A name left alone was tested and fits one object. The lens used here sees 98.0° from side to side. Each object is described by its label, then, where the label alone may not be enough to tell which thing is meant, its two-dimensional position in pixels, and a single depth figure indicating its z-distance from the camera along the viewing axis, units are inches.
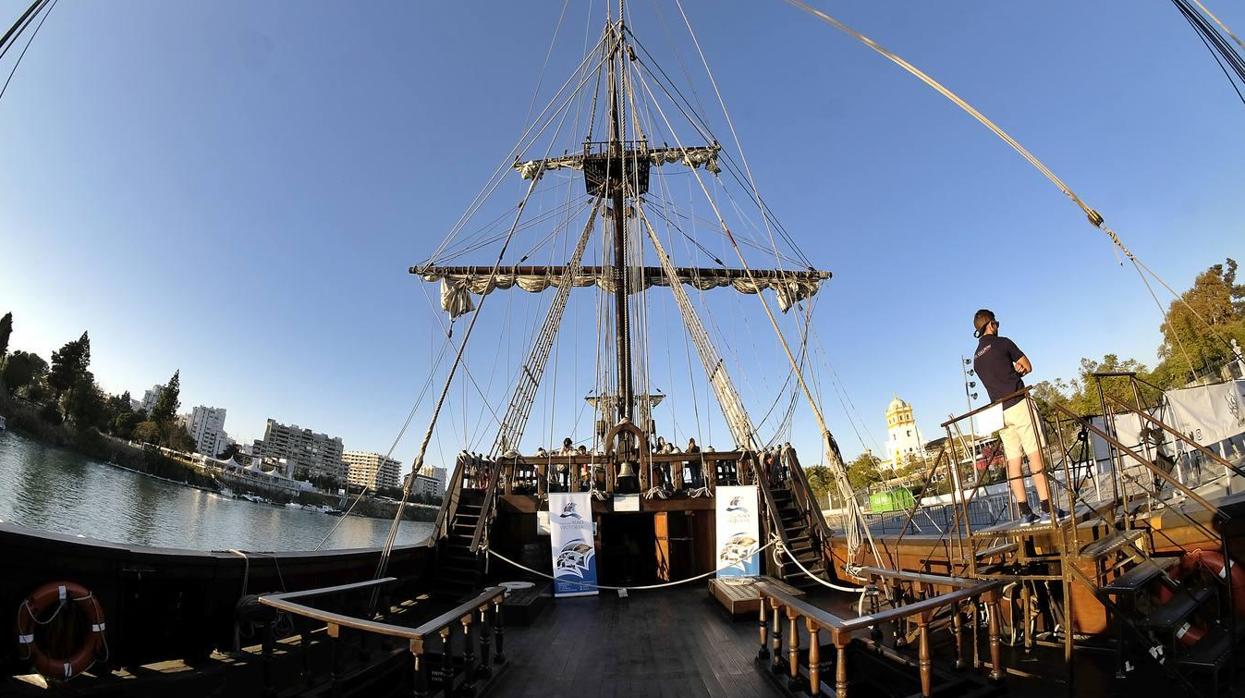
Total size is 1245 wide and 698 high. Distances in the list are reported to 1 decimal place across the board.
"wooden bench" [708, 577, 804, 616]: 236.2
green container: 870.4
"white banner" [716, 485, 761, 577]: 309.6
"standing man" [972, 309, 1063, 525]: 182.2
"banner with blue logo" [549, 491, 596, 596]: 311.8
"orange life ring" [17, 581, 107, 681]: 118.8
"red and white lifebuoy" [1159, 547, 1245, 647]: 136.8
